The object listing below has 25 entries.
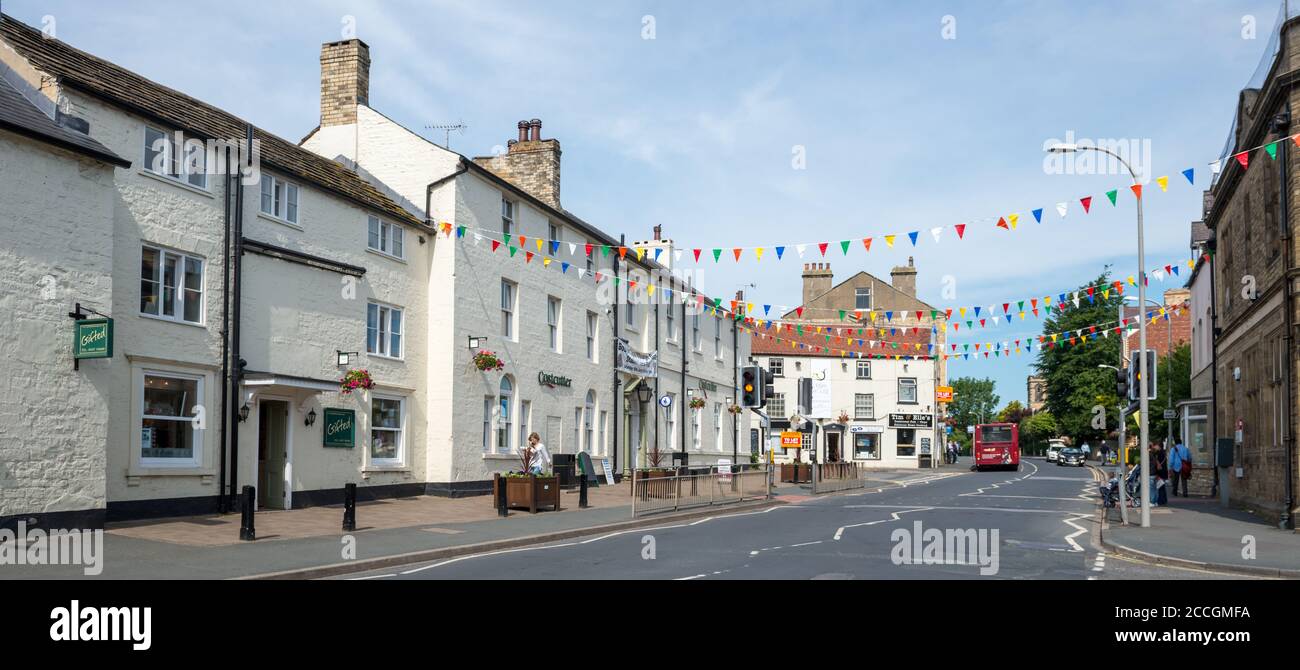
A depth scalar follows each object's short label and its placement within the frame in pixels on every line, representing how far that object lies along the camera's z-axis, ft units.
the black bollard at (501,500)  69.05
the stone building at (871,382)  217.15
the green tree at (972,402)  453.99
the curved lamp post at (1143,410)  60.08
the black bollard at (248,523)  50.98
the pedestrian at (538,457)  74.38
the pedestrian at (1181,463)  98.63
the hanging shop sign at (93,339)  48.60
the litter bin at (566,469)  101.71
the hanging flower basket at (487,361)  85.05
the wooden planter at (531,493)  72.23
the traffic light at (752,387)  80.94
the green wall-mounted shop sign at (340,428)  72.54
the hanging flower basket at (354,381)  71.56
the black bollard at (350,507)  56.03
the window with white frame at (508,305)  93.42
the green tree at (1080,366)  243.81
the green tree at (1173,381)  207.72
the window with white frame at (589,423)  108.37
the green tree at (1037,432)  359.87
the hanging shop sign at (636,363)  115.34
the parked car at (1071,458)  236.22
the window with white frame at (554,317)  102.37
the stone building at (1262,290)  61.41
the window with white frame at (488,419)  89.92
